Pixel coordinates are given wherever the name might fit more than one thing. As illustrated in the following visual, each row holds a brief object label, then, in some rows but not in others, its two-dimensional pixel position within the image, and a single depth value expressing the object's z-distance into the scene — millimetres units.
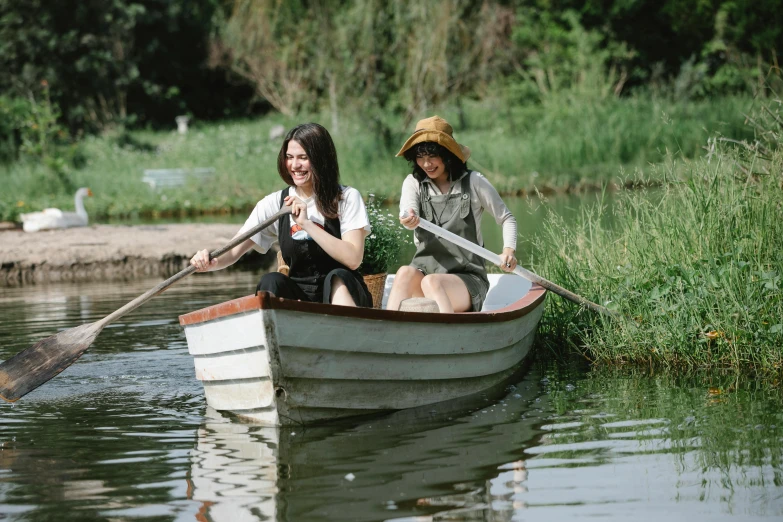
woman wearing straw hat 12937
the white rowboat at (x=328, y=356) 10359
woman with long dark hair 11336
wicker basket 14375
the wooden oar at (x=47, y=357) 12164
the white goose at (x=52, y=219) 29766
